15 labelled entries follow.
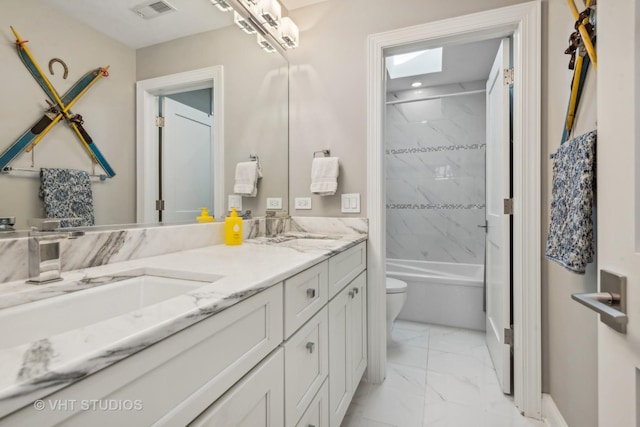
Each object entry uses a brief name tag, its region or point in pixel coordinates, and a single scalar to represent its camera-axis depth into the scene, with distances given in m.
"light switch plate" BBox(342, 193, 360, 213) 1.86
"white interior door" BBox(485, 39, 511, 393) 1.70
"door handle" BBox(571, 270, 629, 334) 0.50
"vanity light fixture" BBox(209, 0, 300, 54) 1.62
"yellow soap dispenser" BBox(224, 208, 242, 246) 1.45
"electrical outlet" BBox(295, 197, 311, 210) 2.00
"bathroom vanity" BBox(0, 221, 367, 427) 0.37
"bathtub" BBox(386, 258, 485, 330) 2.51
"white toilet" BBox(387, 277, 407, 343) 2.19
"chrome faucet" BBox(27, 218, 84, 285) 0.75
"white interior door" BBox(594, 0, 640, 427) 0.49
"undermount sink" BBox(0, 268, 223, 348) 0.61
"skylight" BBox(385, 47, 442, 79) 2.89
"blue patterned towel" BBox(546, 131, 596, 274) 0.91
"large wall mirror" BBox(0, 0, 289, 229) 0.79
